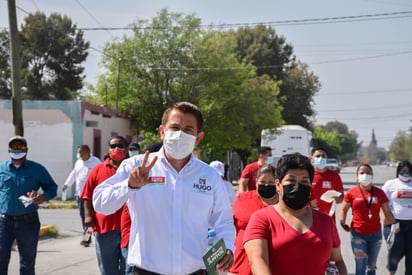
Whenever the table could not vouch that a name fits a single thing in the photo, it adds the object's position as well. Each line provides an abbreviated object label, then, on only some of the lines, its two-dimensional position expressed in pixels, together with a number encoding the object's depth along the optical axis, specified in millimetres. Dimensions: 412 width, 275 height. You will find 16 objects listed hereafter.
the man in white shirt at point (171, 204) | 4434
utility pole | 15812
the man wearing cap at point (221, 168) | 10716
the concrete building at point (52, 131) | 29109
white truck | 44562
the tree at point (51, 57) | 64125
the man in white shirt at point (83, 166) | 14649
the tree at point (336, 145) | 124500
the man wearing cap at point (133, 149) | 10655
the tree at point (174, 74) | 37812
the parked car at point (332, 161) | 70019
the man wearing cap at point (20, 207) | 7988
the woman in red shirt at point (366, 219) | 9445
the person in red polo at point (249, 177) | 11289
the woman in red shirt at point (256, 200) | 6668
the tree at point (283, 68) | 59375
